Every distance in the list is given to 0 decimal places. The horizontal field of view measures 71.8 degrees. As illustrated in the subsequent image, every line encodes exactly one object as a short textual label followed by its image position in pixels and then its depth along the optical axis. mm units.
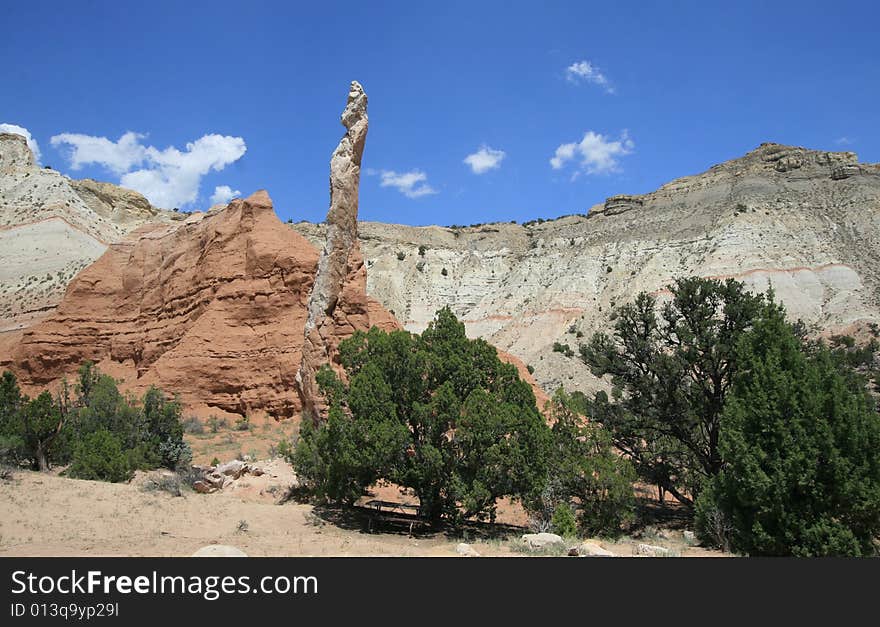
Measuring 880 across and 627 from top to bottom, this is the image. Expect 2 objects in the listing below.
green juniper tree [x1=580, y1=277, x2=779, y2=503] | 18531
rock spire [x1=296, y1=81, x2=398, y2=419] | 20859
